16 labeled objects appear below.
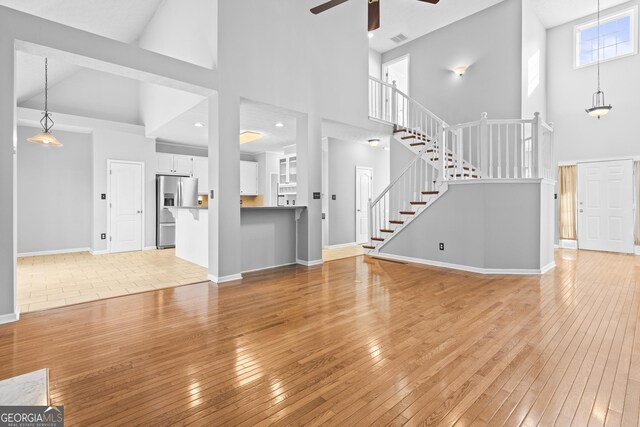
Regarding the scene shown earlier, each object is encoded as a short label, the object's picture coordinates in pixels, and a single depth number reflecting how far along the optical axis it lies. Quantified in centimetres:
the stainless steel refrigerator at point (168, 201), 756
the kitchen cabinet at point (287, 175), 881
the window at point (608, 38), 680
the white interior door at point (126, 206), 707
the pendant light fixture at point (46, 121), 521
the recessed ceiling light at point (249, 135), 671
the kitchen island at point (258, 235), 512
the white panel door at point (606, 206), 692
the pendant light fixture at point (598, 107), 633
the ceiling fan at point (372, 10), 369
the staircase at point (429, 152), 494
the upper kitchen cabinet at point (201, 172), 839
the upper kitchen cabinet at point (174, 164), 784
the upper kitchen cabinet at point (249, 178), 931
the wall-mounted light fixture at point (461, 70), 737
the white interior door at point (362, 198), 838
